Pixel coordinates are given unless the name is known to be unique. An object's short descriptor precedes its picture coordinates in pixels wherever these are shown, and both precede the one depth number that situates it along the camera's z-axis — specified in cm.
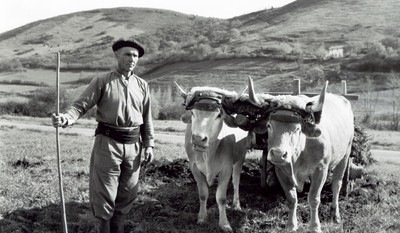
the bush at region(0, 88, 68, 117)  3891
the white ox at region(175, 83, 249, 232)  641
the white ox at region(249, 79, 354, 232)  600
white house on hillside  6047
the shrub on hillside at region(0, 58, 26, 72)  5809
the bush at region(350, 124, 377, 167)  896
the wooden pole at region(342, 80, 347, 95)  999
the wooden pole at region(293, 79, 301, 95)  930
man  529
